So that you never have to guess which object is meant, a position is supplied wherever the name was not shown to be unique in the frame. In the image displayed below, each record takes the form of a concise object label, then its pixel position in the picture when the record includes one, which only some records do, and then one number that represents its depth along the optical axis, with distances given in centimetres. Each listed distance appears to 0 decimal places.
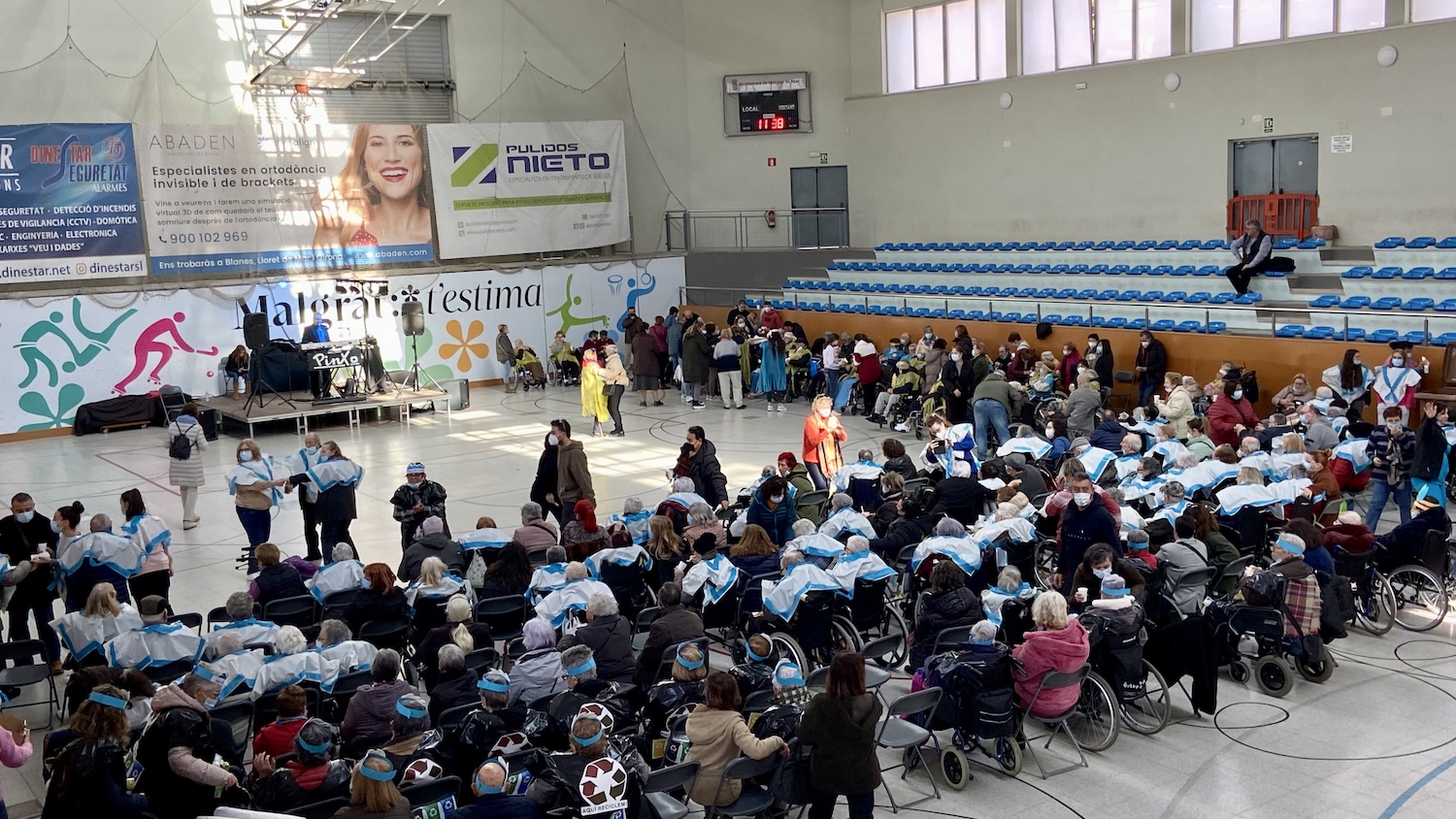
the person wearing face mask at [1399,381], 1448
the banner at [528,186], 2588
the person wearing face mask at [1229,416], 1411
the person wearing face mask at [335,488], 1198
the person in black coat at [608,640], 771
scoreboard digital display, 2869
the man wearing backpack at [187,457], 1378
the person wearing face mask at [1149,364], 1744
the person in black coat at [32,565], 973
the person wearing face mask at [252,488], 1222
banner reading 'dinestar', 2133
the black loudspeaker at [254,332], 2238
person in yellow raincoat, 1866
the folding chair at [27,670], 834
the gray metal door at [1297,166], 2052
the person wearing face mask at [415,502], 1145
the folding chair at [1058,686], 734
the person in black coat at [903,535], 991
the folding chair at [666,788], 613
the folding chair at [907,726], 712
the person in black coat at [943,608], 811
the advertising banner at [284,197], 2284
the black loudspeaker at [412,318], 2316
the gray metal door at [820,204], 2900
